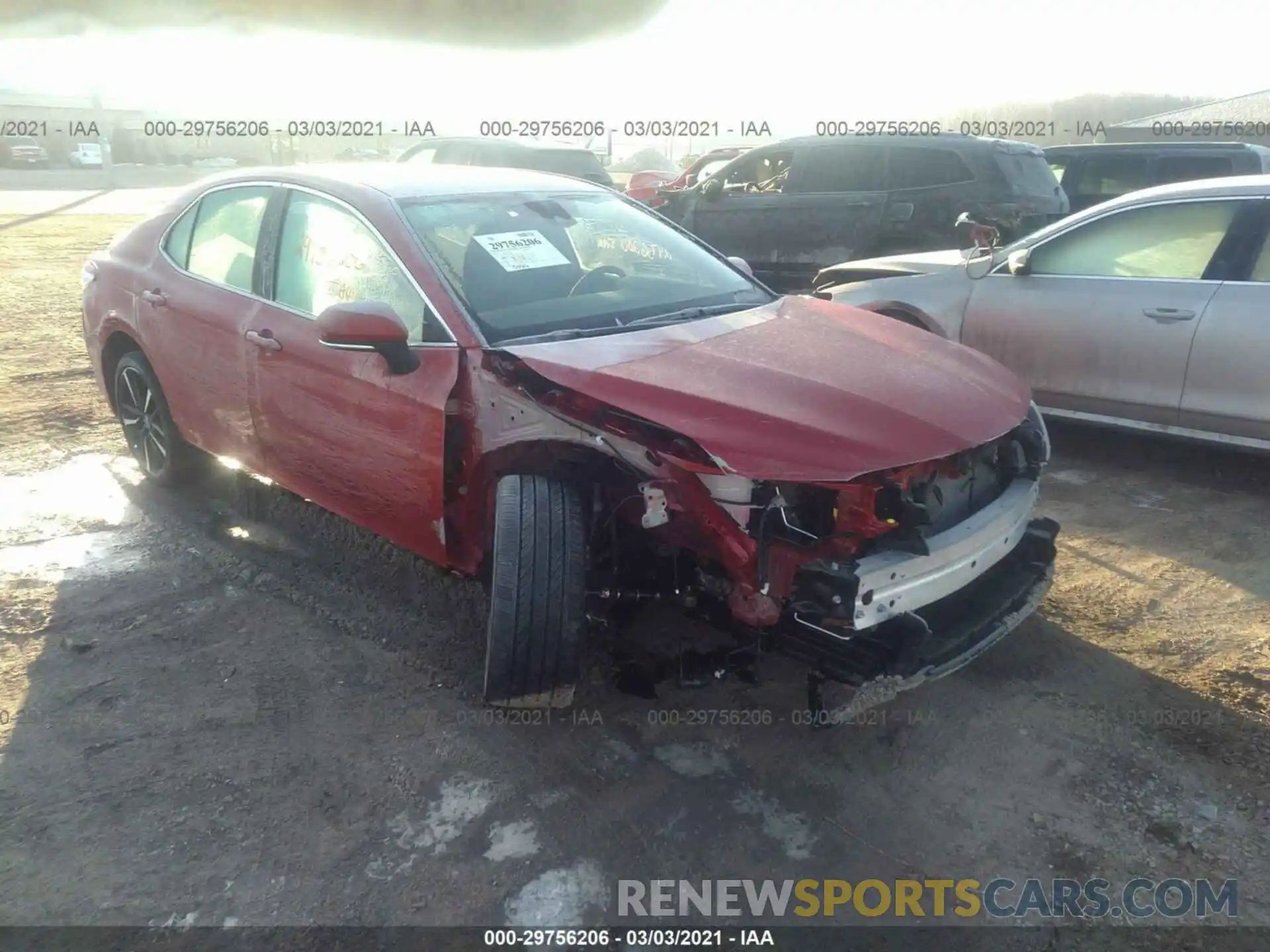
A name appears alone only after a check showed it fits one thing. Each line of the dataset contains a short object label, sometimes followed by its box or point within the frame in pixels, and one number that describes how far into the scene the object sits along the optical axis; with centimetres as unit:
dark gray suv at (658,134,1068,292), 804
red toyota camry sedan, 258
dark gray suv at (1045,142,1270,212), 902
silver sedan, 456
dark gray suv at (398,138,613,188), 1214
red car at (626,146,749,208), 1376
